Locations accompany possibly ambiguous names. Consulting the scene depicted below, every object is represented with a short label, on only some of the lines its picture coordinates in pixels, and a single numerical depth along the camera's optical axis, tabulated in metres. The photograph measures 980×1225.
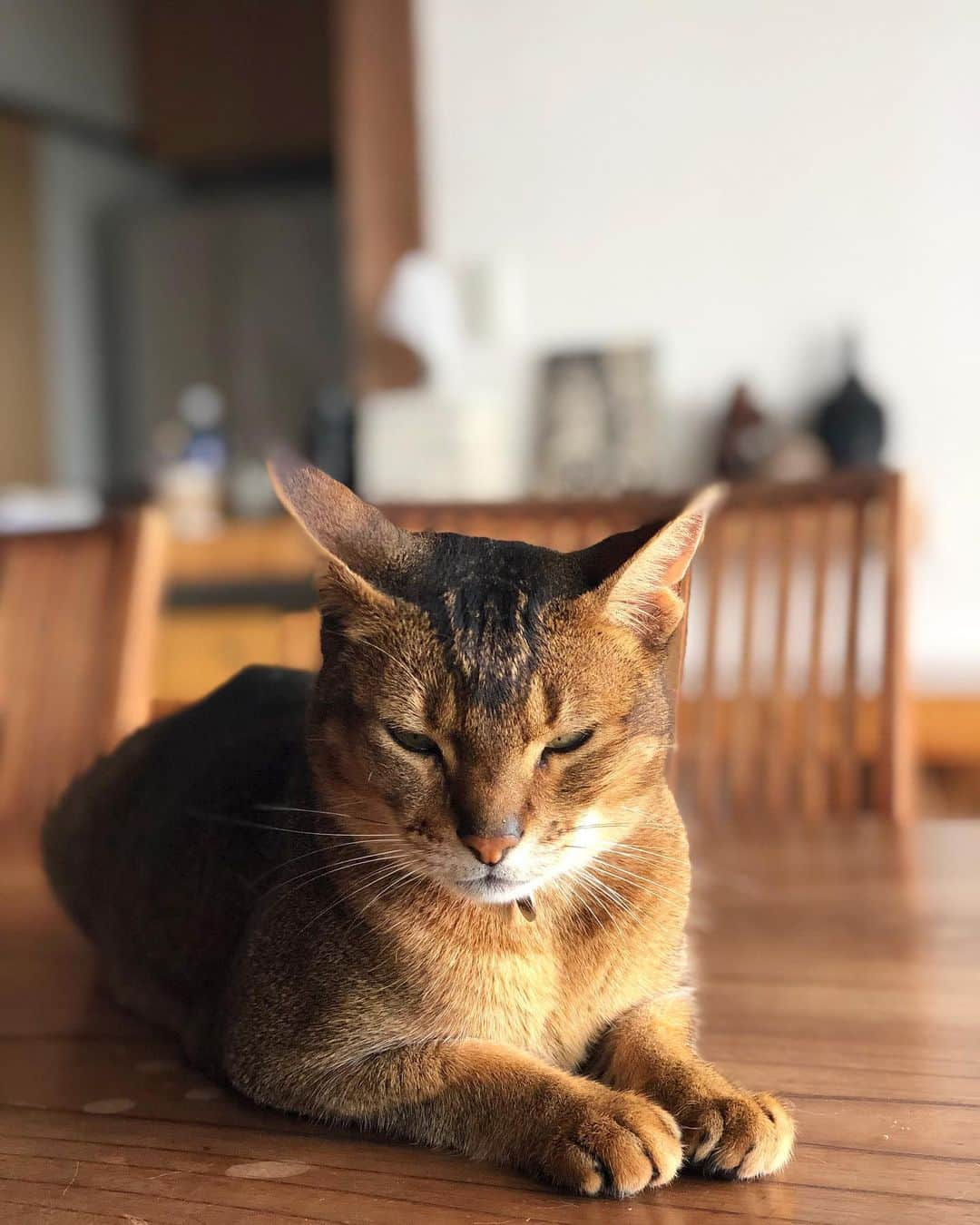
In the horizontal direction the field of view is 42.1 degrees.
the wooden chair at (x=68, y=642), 1.10
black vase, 3.41
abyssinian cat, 0.53
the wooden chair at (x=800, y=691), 1.28
